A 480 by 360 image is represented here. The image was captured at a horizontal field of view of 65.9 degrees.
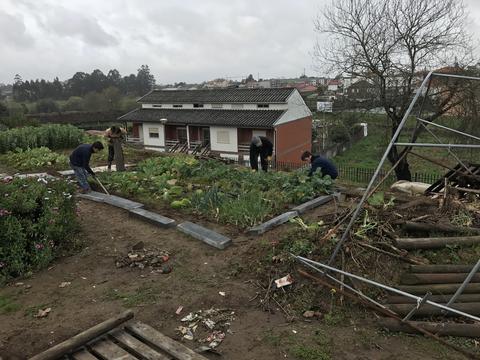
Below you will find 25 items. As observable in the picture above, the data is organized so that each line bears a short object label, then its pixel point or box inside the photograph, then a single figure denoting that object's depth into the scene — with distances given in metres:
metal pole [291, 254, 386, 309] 3.82
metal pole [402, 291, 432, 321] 3.18
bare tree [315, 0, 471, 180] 14.02
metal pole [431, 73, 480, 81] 3.73
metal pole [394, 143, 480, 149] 3.33
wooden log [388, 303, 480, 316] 3.67
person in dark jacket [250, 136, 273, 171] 10.48
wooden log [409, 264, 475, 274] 4.24
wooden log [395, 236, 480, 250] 4.55
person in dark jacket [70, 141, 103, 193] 7.75
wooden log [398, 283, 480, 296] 3.96
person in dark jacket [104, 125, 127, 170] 10.39
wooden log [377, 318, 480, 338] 3.49
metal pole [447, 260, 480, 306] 3.01
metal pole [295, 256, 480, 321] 3.08
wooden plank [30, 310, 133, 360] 3.17
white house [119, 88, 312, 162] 26.08
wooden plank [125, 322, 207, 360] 3.22
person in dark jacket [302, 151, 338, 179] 8.06
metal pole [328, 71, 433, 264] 3.68
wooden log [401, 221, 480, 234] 4.87
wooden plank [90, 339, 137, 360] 3.25
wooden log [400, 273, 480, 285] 4.12
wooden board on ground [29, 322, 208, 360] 3.24
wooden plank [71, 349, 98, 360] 3.26
